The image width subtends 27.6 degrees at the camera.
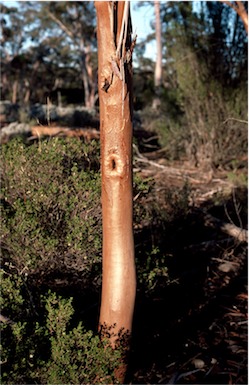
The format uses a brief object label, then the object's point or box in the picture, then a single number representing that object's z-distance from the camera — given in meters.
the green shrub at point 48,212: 2.95
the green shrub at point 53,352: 2.43
